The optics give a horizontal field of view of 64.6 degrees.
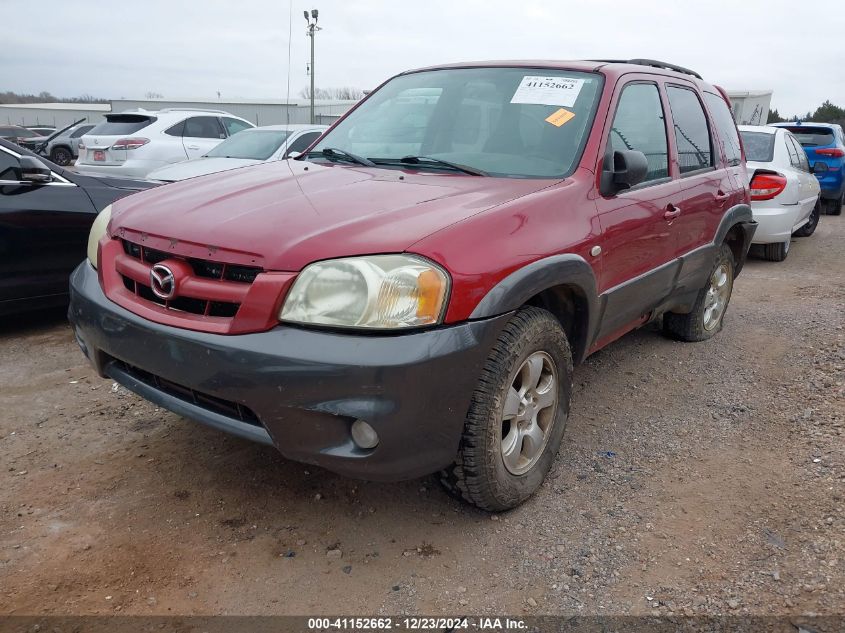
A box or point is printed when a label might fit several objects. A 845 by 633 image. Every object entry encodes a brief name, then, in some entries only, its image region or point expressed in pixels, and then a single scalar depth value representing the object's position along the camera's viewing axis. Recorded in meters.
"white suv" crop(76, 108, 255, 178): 10.07
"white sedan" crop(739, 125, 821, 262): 7.25
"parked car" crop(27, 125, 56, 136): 33.34
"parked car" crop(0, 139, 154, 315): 4.33
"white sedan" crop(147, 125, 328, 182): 7.35
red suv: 2.07
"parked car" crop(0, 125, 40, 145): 25.83
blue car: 11.21
